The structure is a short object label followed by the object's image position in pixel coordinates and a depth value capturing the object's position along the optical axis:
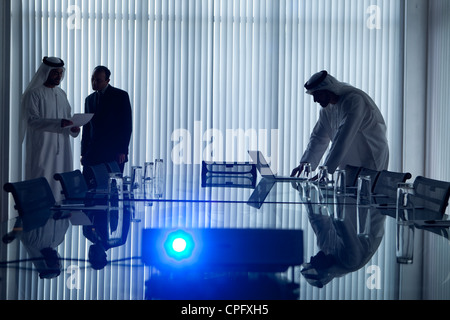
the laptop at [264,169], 4.24
